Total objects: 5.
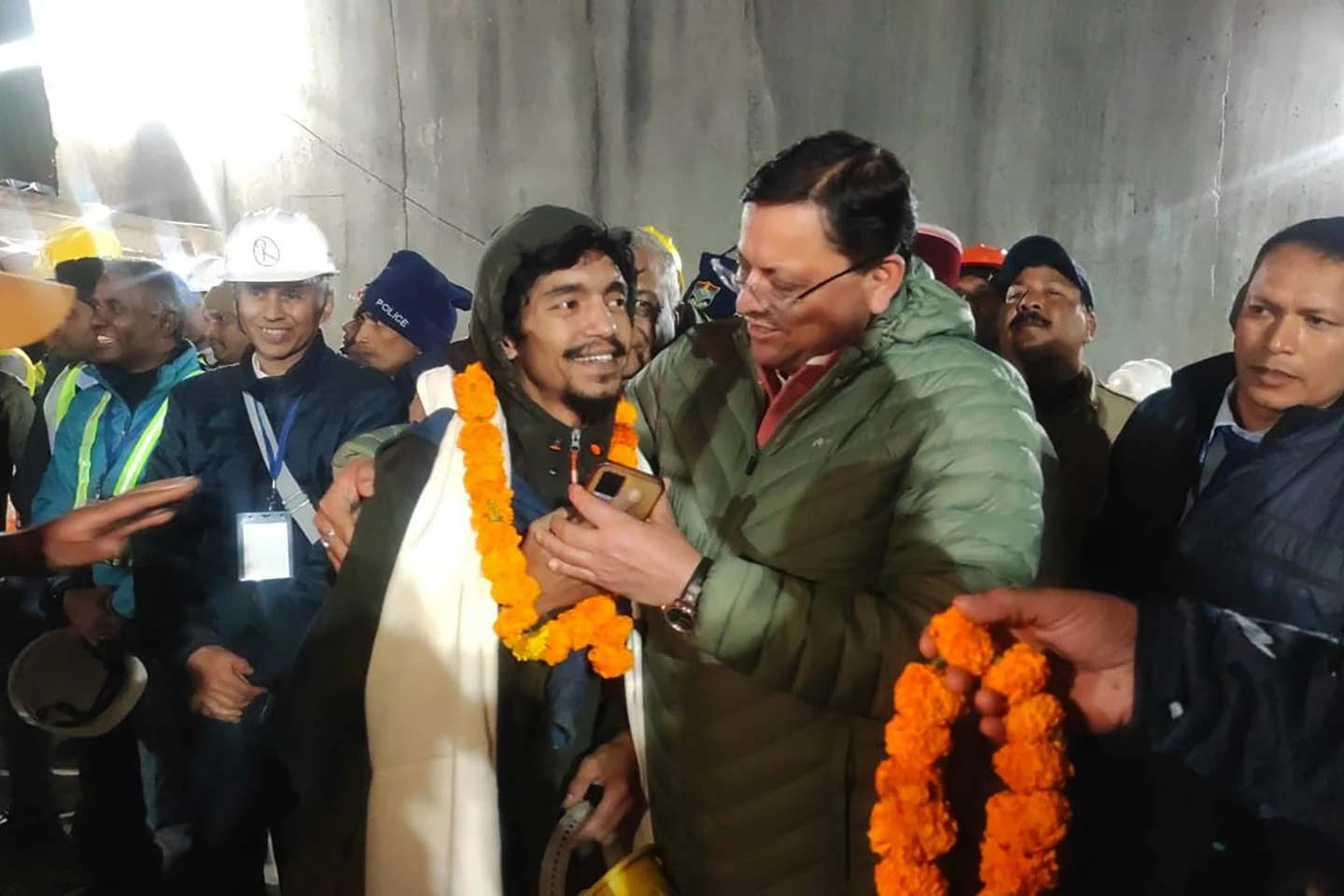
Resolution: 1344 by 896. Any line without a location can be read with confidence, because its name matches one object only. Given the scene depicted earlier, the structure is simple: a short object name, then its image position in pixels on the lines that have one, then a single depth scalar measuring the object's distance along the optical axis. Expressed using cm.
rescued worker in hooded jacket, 164
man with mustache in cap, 252
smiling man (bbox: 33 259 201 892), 299
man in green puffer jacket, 133
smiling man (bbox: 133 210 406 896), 242
